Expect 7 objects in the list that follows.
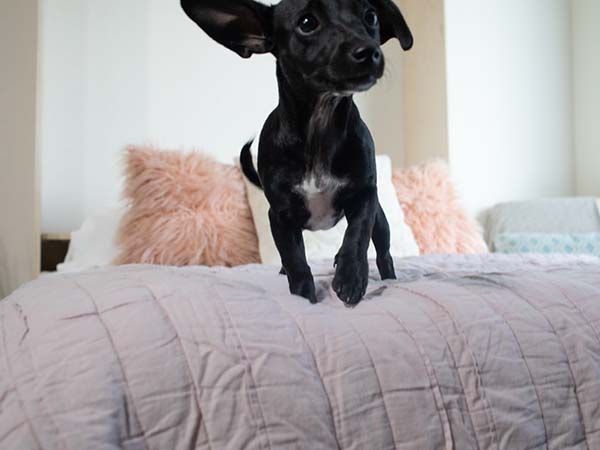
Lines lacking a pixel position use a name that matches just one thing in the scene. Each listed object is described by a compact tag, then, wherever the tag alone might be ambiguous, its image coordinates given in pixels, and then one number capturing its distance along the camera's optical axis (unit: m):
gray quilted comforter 0.46
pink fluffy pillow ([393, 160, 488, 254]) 1.73
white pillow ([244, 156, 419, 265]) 1.46
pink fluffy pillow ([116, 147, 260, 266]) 1.46
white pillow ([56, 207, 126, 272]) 1.58
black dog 0.53
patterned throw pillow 1.98
